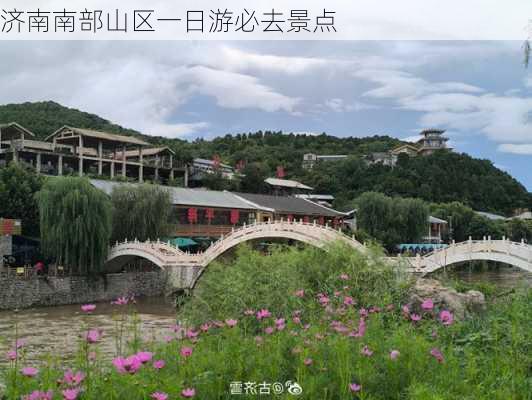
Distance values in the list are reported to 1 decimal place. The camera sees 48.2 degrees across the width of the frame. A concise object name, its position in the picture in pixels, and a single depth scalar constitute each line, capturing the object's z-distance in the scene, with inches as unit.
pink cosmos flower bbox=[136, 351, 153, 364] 94.6
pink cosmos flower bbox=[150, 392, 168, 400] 89.7
